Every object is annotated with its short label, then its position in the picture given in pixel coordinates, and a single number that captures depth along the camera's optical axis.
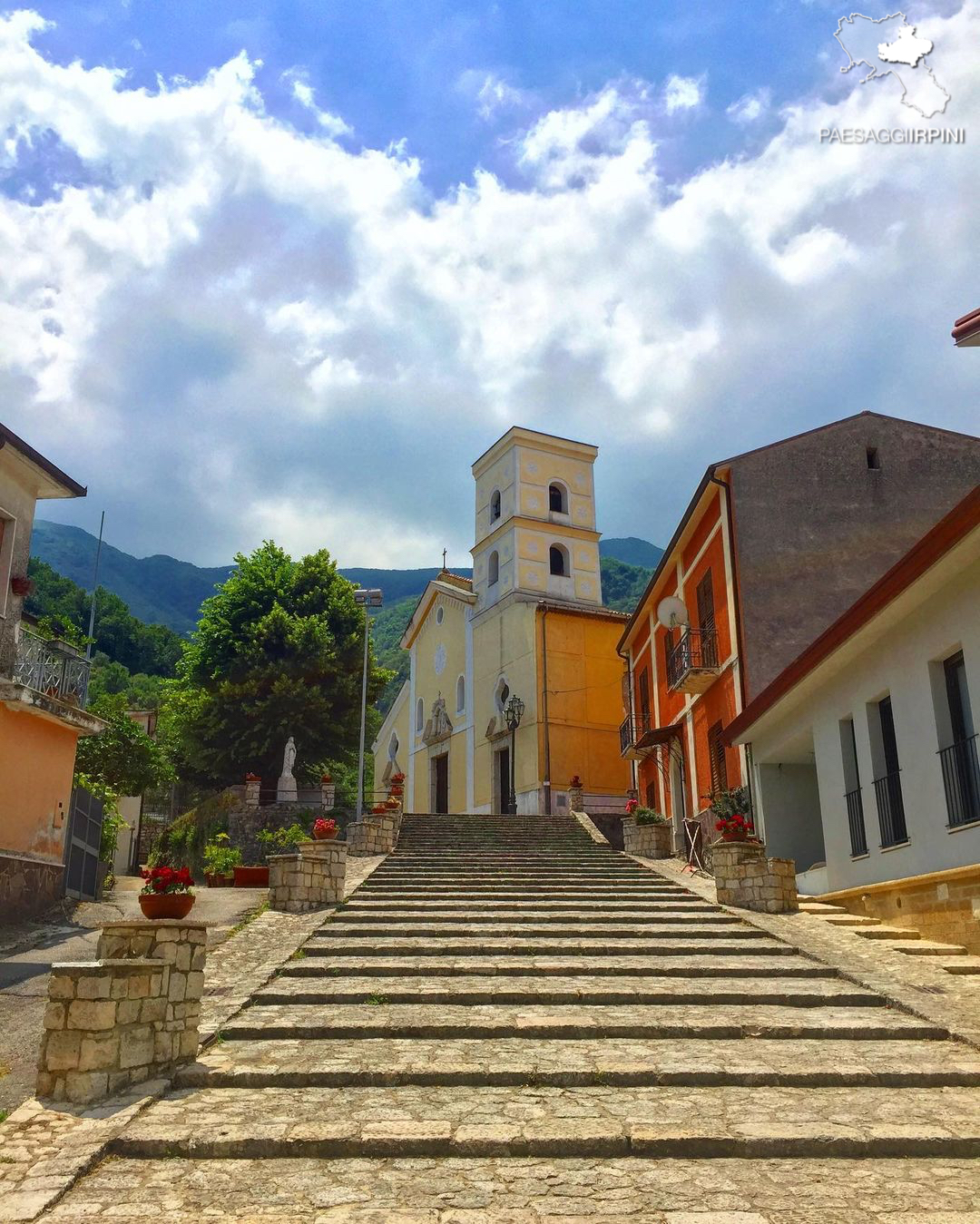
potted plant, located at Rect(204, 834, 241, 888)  18.53
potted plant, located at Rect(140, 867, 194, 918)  7.12
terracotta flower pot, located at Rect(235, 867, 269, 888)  17.66
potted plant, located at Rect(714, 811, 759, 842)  12.83
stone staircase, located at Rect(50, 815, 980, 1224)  4.55
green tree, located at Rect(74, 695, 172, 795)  21.47
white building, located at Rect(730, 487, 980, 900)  9.88
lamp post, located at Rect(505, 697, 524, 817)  30.56
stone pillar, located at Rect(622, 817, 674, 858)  18.36
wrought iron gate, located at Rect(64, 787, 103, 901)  15.19
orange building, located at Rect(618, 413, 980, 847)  17.19
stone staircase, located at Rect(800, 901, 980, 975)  9.23
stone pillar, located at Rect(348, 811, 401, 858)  17.47
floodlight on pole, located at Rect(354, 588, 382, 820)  25.06
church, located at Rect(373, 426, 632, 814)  29.98
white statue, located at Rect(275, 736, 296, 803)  25.56
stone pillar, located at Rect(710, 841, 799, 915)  12.20
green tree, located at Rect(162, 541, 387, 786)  27.97
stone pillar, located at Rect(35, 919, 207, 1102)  5.69
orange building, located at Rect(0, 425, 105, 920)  13.09
